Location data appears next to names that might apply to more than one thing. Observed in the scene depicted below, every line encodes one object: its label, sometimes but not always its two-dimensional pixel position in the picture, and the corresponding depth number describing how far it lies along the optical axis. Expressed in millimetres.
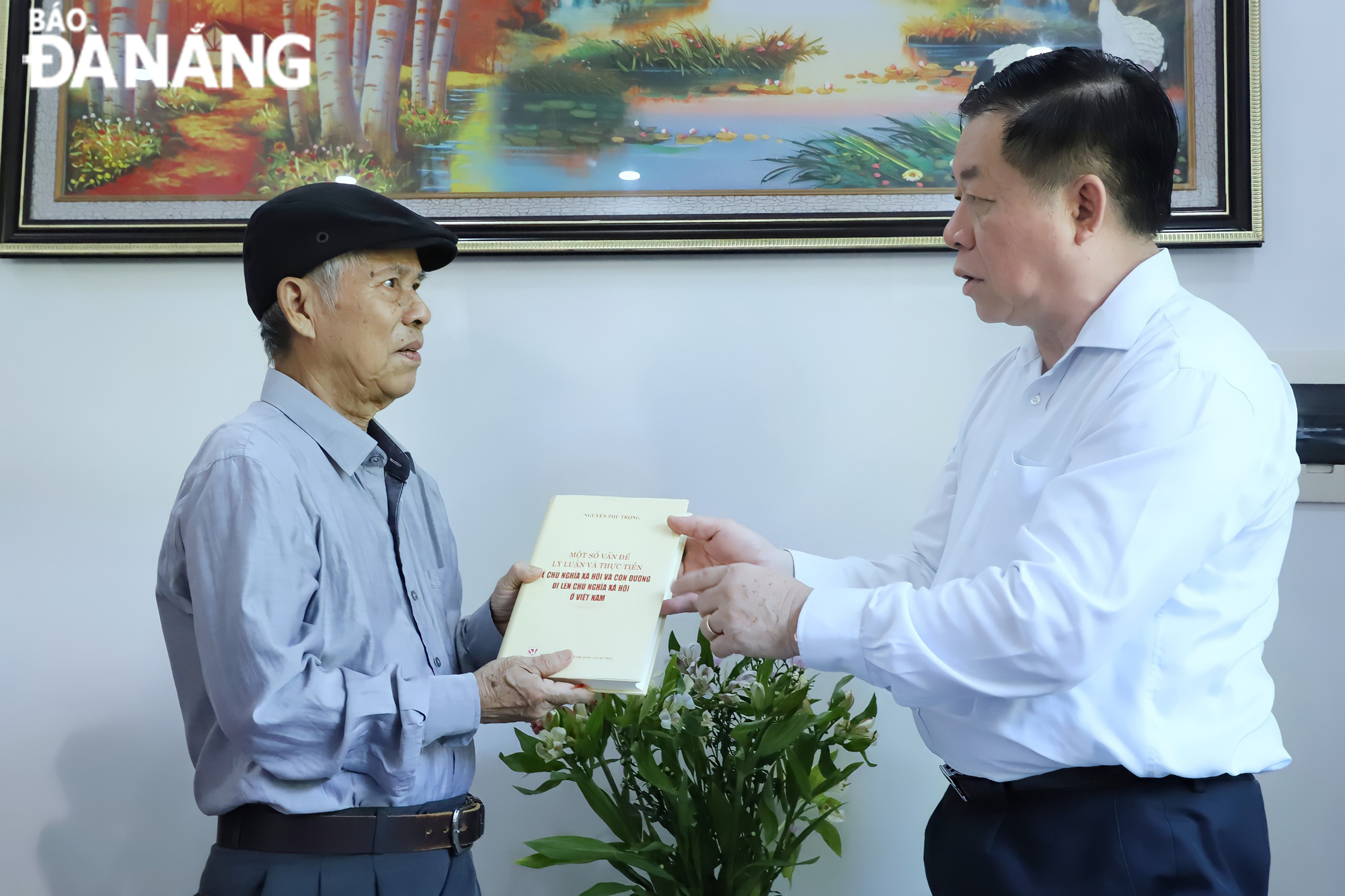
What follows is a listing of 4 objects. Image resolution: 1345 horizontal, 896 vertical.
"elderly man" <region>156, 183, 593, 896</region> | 1180
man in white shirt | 1073
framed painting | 2027
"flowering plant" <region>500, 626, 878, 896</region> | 1601
